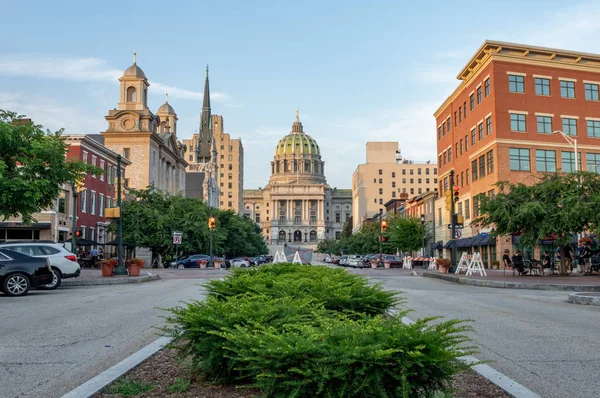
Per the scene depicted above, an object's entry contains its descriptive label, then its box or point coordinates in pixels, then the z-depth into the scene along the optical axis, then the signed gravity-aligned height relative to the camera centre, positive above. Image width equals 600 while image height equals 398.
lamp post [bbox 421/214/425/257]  65.75 +2.34
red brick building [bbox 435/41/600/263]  49.66 +11.23
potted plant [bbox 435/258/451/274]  39.09 -0.79
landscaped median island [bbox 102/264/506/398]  4.13 -0.70
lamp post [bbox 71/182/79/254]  35.91 +0.60
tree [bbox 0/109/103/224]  26.05 +3.77
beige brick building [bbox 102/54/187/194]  89.75 +17.13
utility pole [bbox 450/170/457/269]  35.28 +1.97
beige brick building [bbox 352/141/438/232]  160.62 +18.25
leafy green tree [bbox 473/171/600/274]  30.45 +2.17
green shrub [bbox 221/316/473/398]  4.10 -0.72
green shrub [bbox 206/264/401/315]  7.72 -0.47
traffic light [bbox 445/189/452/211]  35.38 +3.01
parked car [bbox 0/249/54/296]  19.86 -0.52
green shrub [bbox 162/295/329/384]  5.44 -0.60
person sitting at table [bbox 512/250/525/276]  32.41 -0.52
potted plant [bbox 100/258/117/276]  32.38 -0.62
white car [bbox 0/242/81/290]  24.06 -0.03
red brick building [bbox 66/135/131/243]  56.98 +6.29
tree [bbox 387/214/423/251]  68.75 +2.10
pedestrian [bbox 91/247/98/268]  52.03 -0.17
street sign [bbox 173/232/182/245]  50.09 +1.34
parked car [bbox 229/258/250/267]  59.27 -0.73
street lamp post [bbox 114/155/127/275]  33.16 -0.17
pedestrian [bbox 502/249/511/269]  37.66 -0.34
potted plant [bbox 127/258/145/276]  32.91 -0.63
